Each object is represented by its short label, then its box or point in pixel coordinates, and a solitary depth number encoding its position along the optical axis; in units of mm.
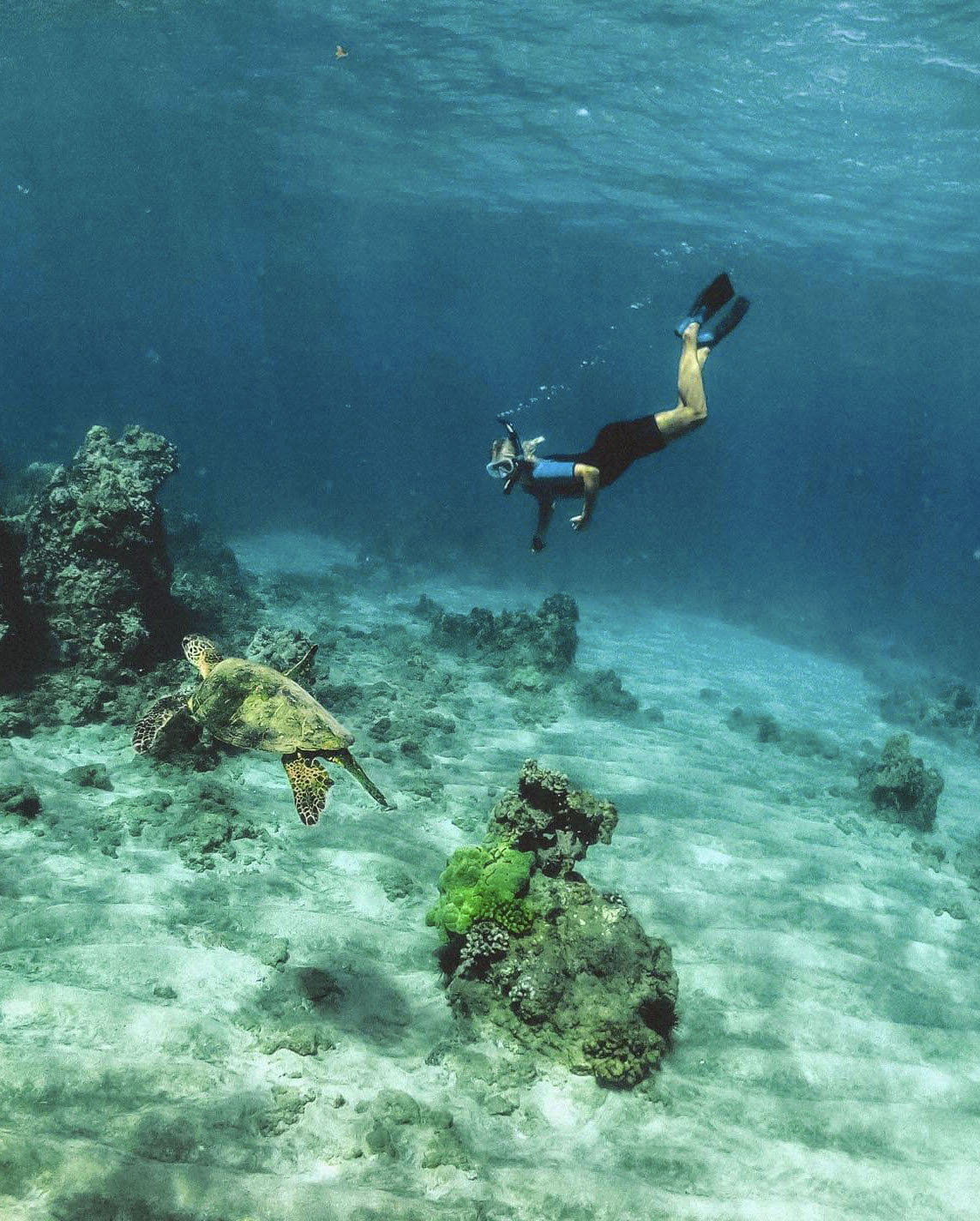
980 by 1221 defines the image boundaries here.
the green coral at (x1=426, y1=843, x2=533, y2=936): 4828
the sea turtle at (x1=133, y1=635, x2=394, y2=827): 4465
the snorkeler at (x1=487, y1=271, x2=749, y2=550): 7246
